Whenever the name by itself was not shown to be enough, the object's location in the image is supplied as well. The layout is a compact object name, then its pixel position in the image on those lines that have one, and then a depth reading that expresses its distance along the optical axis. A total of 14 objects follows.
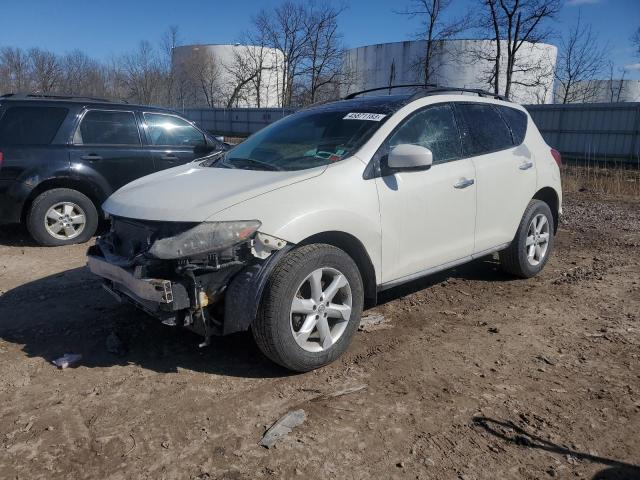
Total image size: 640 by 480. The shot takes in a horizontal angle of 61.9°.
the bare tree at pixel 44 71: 42.76
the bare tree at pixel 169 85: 49.72
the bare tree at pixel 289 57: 38.44
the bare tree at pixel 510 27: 23.81
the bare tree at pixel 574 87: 36.57
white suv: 3.07
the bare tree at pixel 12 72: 44.59
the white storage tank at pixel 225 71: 45.00
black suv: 6.30
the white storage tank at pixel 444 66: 36.41
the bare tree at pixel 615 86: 44.19
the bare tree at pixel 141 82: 48.52
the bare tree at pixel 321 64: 36.53
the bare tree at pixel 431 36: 26.22
